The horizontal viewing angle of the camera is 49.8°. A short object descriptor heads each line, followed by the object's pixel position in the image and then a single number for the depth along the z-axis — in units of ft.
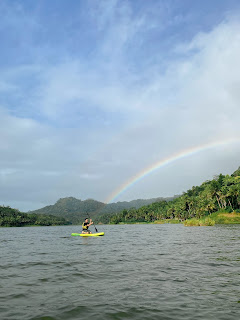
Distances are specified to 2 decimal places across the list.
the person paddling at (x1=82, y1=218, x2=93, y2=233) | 139.01
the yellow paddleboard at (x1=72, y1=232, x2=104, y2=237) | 146.95
